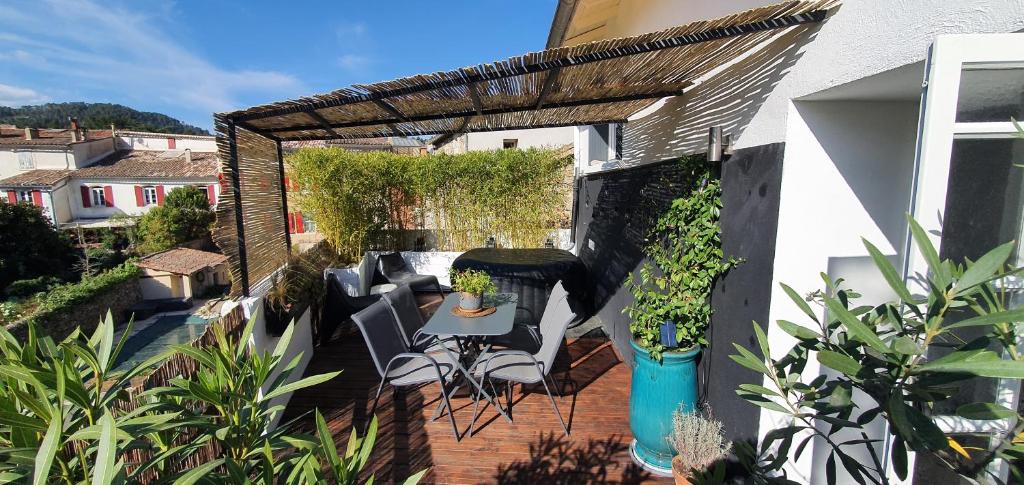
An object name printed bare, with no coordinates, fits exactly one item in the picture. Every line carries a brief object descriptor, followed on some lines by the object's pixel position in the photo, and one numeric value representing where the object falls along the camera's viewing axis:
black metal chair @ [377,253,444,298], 6.53
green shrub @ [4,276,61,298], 18.12
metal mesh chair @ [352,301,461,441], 3.09
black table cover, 5.23
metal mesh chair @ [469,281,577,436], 3.08
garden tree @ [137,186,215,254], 26.02
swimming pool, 17.59
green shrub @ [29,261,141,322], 15.08
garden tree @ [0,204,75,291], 18.97
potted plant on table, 3.58
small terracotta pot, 2.17
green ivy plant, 2.60
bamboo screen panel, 3.23
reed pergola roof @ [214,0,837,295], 1.99
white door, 0.96
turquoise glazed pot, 2.58
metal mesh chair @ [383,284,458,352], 3.66
